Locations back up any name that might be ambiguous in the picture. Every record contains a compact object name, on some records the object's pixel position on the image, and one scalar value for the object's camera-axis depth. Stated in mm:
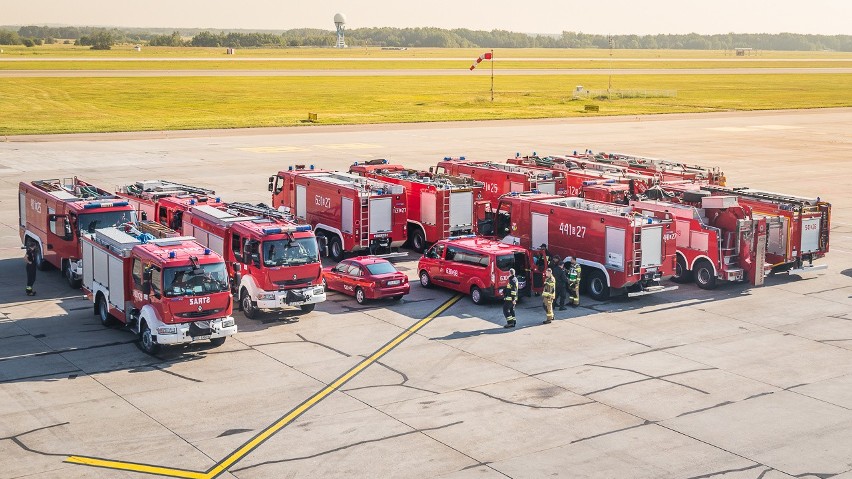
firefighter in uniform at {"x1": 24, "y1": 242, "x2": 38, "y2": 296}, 33500
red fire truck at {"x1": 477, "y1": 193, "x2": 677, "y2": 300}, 33469
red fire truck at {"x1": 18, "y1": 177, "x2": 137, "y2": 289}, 35281
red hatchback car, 33156
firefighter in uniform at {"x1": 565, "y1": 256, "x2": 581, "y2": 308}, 32844
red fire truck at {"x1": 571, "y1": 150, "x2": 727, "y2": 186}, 48969
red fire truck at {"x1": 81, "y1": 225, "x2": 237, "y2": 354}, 26828
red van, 33219
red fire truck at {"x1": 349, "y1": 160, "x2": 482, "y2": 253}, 40406
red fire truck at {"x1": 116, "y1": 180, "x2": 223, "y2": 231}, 37500
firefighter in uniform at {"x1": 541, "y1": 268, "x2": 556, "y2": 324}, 30953
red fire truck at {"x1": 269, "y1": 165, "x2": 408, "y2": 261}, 39375
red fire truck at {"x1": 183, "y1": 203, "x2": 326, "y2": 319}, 30797
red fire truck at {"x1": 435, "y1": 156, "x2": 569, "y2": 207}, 46094
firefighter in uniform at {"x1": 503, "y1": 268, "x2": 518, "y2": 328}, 30281
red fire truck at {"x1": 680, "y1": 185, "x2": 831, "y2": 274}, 37062
